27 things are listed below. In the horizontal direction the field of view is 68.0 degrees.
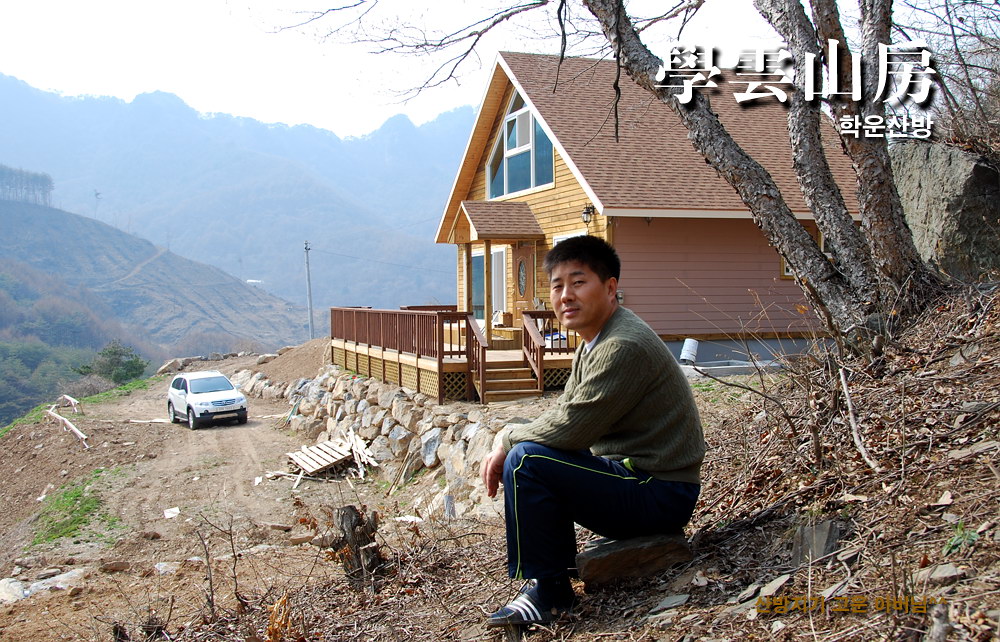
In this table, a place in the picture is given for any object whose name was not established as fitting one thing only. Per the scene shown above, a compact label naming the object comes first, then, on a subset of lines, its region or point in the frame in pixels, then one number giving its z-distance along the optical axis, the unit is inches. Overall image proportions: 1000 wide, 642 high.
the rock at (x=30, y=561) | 393.2
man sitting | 124.5
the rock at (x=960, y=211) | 324.5
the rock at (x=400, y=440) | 539.2
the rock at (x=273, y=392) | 978.0
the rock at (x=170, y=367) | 1332.4
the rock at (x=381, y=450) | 551.5
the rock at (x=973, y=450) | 127.7
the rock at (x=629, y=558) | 133.6
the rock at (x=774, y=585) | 114.9
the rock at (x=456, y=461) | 452.1
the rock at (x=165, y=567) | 322.0
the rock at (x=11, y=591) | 322.7
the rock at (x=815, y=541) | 119.7
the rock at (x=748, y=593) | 118.2
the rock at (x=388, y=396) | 595.2
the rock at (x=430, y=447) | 497.0
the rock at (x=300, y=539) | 347.6
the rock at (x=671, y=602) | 124.5
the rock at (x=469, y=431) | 458.9
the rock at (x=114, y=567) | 328.8
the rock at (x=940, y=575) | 99.7
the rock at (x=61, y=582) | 326.6
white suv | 775.7
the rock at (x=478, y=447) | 430.6
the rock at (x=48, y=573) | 366.3
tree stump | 176.4
